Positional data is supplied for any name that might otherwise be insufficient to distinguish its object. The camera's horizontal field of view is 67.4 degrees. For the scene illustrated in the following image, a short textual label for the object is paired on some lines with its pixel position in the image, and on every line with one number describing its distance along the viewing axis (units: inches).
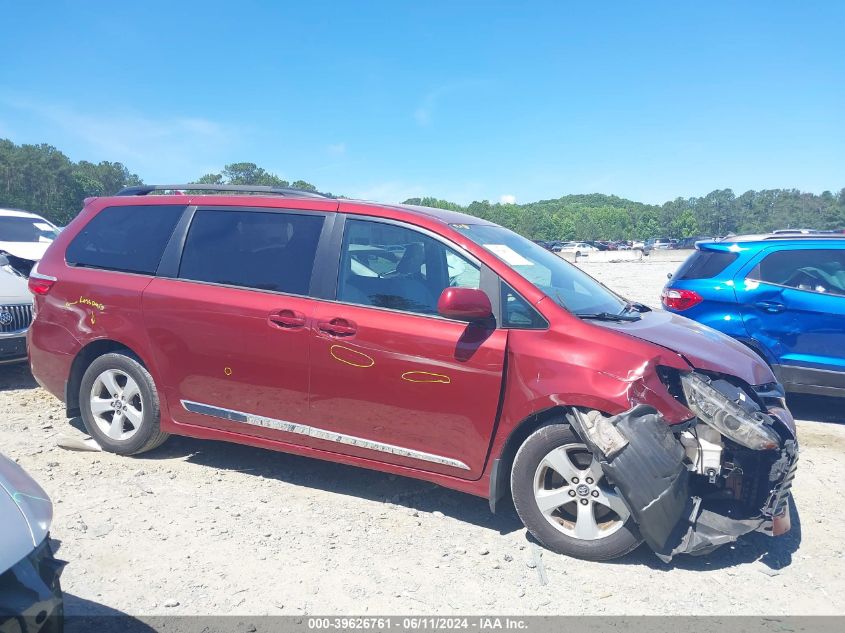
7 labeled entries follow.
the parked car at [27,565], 73.9
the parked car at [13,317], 256.4
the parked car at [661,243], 3234.0
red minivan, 134.9
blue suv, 231.5
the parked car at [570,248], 2072.7
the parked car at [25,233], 383.6
